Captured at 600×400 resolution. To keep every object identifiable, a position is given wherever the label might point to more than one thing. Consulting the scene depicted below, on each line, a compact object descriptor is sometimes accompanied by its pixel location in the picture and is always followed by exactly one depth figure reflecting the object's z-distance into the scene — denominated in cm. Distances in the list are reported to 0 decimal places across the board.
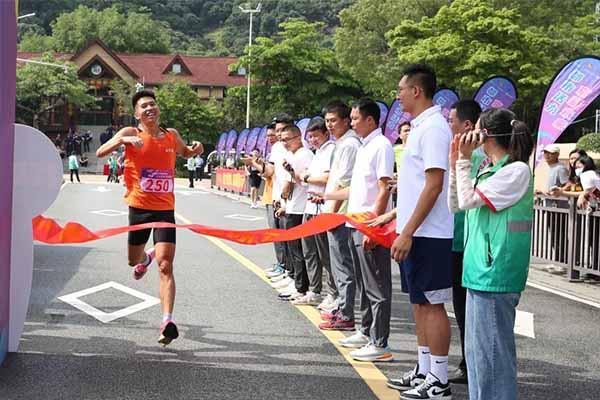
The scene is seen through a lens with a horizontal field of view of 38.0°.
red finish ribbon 685
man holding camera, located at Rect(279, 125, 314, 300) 930
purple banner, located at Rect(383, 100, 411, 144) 2386
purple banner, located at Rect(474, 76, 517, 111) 1747
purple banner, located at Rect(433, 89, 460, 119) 2042
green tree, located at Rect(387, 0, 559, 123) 4066
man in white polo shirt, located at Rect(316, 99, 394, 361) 647
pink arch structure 609
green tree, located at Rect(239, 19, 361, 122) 5791
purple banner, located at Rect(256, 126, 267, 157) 3581
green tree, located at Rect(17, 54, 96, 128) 7106
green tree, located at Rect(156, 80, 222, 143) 6738
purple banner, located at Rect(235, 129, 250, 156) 4150
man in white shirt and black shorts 532
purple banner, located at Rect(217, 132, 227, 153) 5068
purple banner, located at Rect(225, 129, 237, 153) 4759
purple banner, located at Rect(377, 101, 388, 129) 2584
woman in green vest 447
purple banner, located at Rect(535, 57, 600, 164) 1286
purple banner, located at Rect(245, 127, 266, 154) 3814
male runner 706
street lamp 5741
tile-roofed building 8350
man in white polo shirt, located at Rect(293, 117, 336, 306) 827
